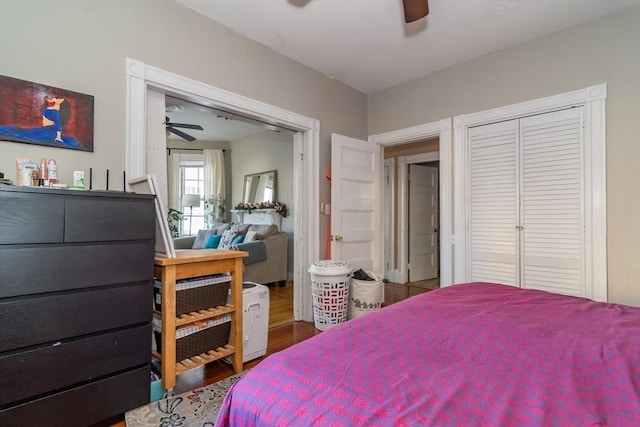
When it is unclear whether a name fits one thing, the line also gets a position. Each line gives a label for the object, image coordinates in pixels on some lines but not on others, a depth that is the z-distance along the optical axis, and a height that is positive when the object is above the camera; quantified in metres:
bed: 0.71 -0.43
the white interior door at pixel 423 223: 5.54 -0.14
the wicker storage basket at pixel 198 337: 1.98 -0.79
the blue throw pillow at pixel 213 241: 5.55 -0.45
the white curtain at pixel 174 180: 6.69 +0.73
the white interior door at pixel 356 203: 3.41 +0.14
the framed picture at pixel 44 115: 1.68 +0.56
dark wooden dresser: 1.33 -0.41
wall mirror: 5.95 +0.54
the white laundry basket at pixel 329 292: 3.01 -0.72
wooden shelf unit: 1.85 -0.57
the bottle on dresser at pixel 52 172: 1.71 +0.23
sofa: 4.64 -0.54
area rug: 1.65 -1.07
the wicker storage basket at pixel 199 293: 1.98 -0.50
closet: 2.69 +0.12
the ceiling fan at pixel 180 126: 4.38 +1.21
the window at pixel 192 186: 6.84 +0.63
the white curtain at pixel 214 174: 6.79 +0.87
